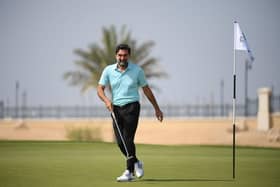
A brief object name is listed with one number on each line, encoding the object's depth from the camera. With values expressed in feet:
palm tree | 165.17
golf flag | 44.39
